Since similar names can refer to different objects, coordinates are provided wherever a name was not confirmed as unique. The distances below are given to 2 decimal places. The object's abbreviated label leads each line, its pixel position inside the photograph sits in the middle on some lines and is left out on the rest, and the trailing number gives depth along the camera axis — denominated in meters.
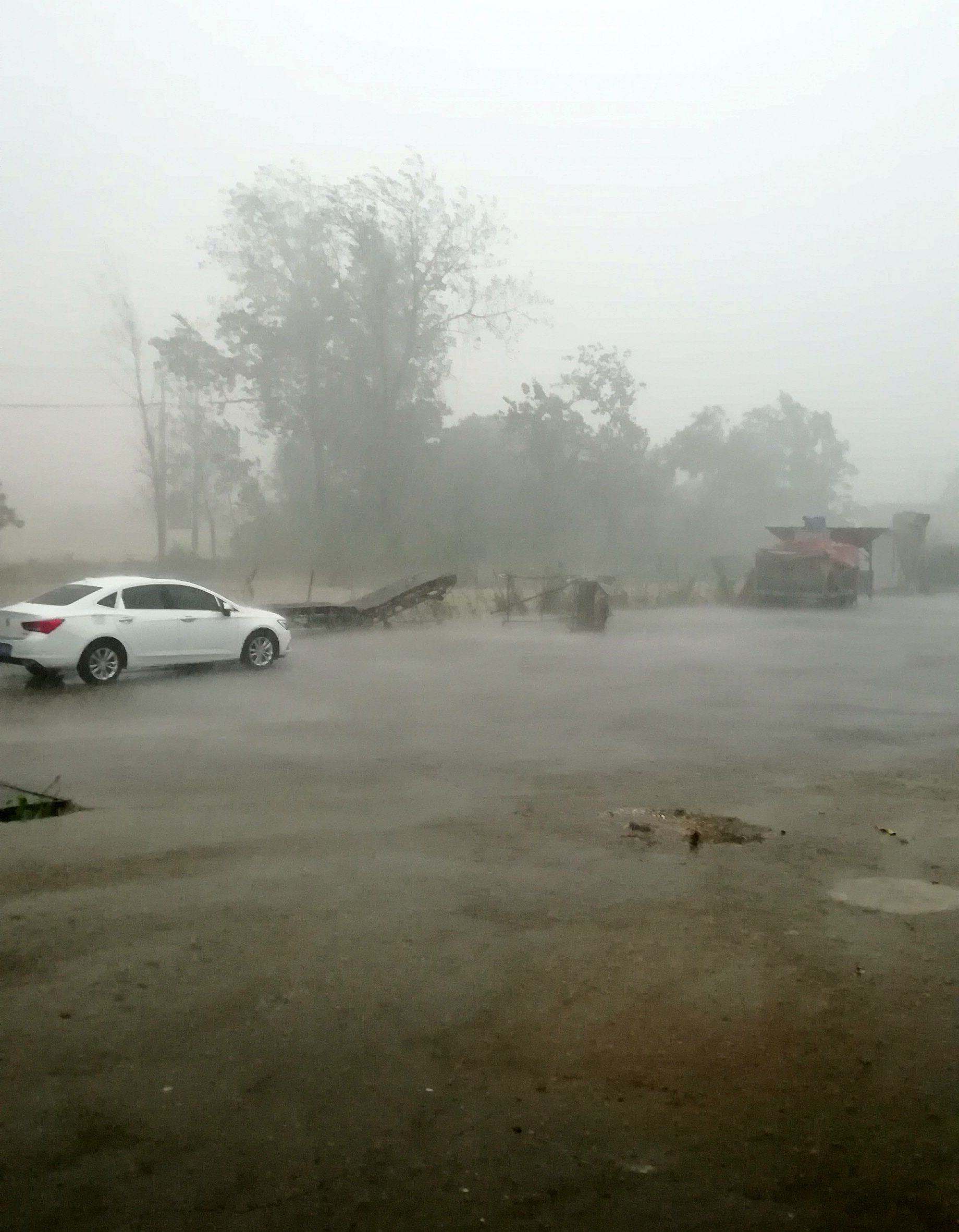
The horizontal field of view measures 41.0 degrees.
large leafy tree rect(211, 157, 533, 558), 59.19
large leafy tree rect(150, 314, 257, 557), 59.50
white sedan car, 17.22
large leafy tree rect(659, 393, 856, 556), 79.31
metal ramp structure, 28.00
